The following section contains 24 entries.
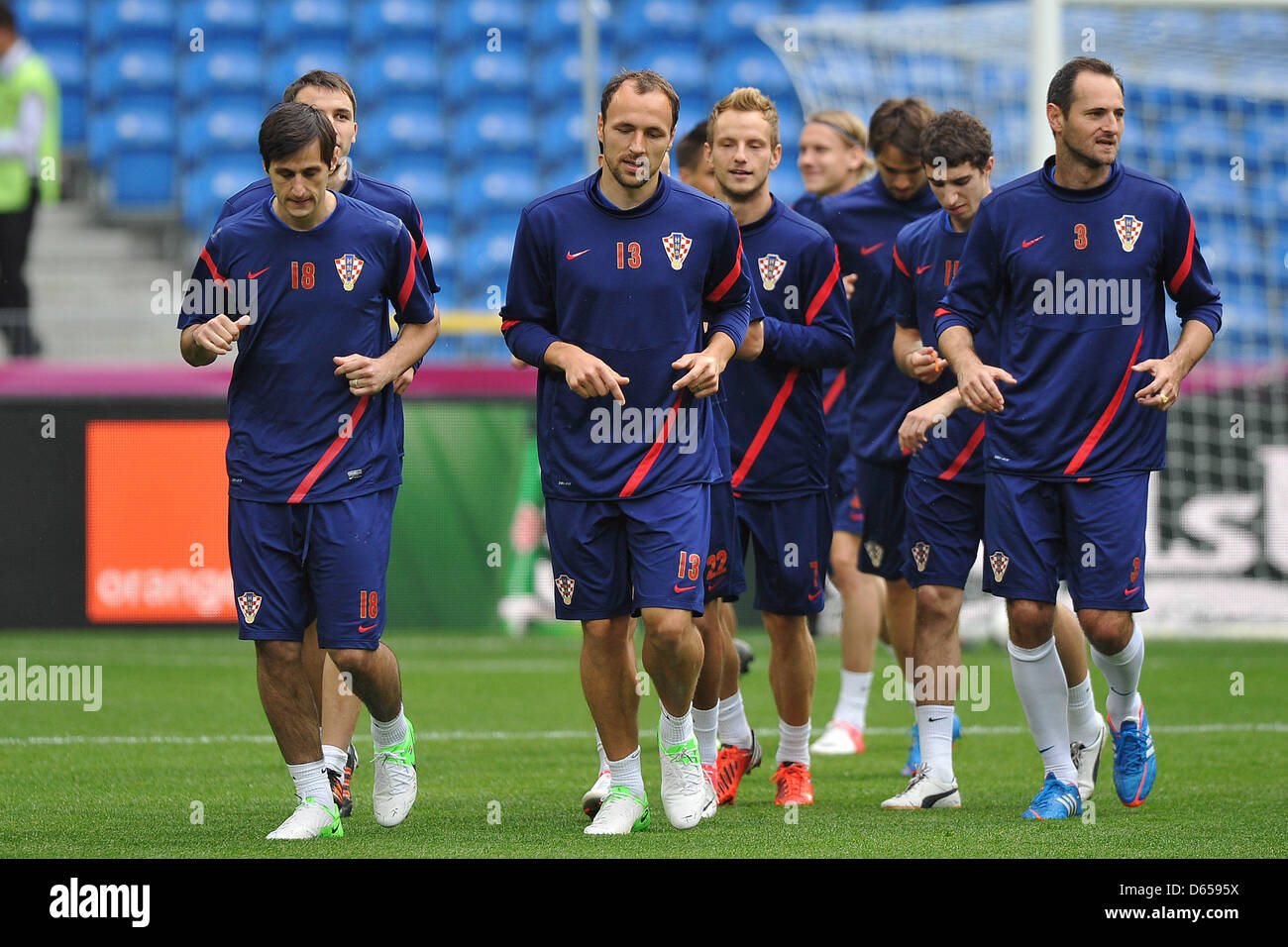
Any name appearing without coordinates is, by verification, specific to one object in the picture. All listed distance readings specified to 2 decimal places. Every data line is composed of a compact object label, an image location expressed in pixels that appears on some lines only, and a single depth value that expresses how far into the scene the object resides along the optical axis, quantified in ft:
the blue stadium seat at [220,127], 54.54
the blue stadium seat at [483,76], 57.47
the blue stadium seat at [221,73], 55.98
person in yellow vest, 42.57
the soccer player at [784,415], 20.22
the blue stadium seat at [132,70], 56.08
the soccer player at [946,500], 19.99
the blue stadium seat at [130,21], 56.75
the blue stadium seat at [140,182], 54.03
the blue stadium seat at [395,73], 56.65
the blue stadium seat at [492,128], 56.29
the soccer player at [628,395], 17.20
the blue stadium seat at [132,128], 54.75
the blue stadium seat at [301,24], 57.26
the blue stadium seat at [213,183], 52.85
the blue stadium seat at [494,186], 54.70
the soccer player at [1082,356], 18.21
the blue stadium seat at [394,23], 57.88
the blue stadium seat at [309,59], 56.49
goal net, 38.45
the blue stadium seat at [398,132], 55.47
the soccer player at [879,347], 23.72
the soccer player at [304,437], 16.85
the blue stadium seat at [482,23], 58.13
